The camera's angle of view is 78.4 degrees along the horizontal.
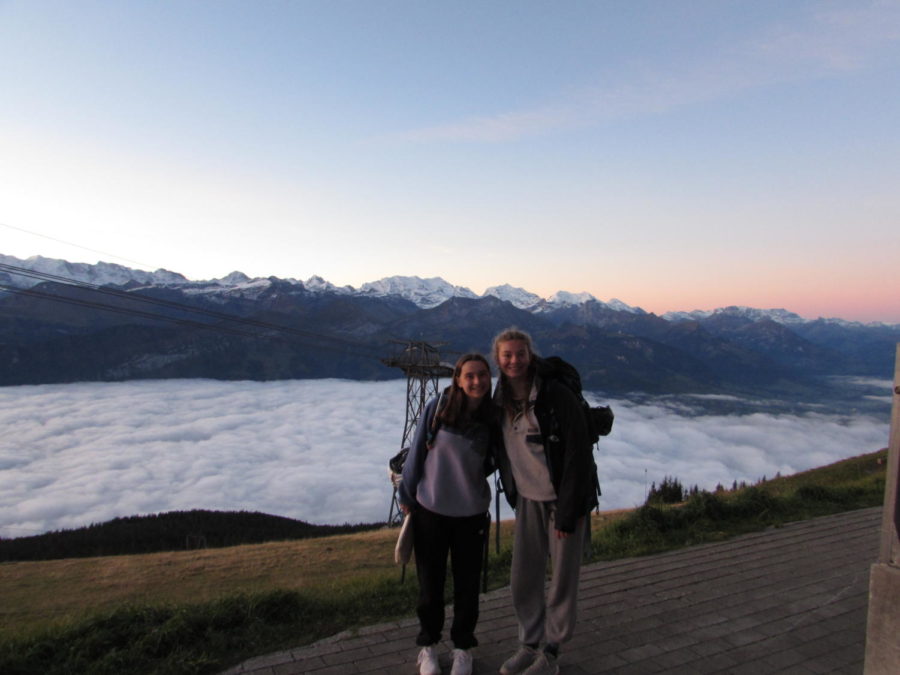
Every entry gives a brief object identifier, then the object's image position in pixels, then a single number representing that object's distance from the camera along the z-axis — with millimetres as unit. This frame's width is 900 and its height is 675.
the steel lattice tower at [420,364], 37438
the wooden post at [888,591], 3264
